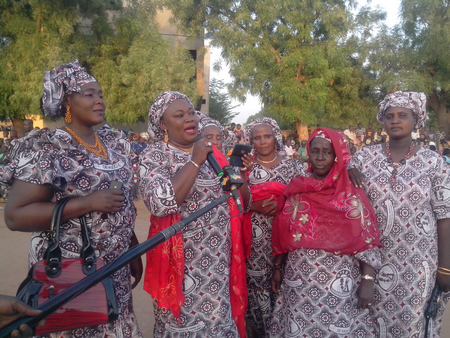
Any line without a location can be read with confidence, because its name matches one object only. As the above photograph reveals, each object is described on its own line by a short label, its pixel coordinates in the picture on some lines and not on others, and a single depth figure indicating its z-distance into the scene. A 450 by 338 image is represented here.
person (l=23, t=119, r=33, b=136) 11.96
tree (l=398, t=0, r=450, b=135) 20.30
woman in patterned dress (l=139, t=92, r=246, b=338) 2.27
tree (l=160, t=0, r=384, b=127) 19.06
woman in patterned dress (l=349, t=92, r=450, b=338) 2.82
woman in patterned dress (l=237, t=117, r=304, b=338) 3.20
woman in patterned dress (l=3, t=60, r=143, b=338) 1.89
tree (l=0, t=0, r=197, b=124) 14.04
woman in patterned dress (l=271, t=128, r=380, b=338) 2.65
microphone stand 1.35
